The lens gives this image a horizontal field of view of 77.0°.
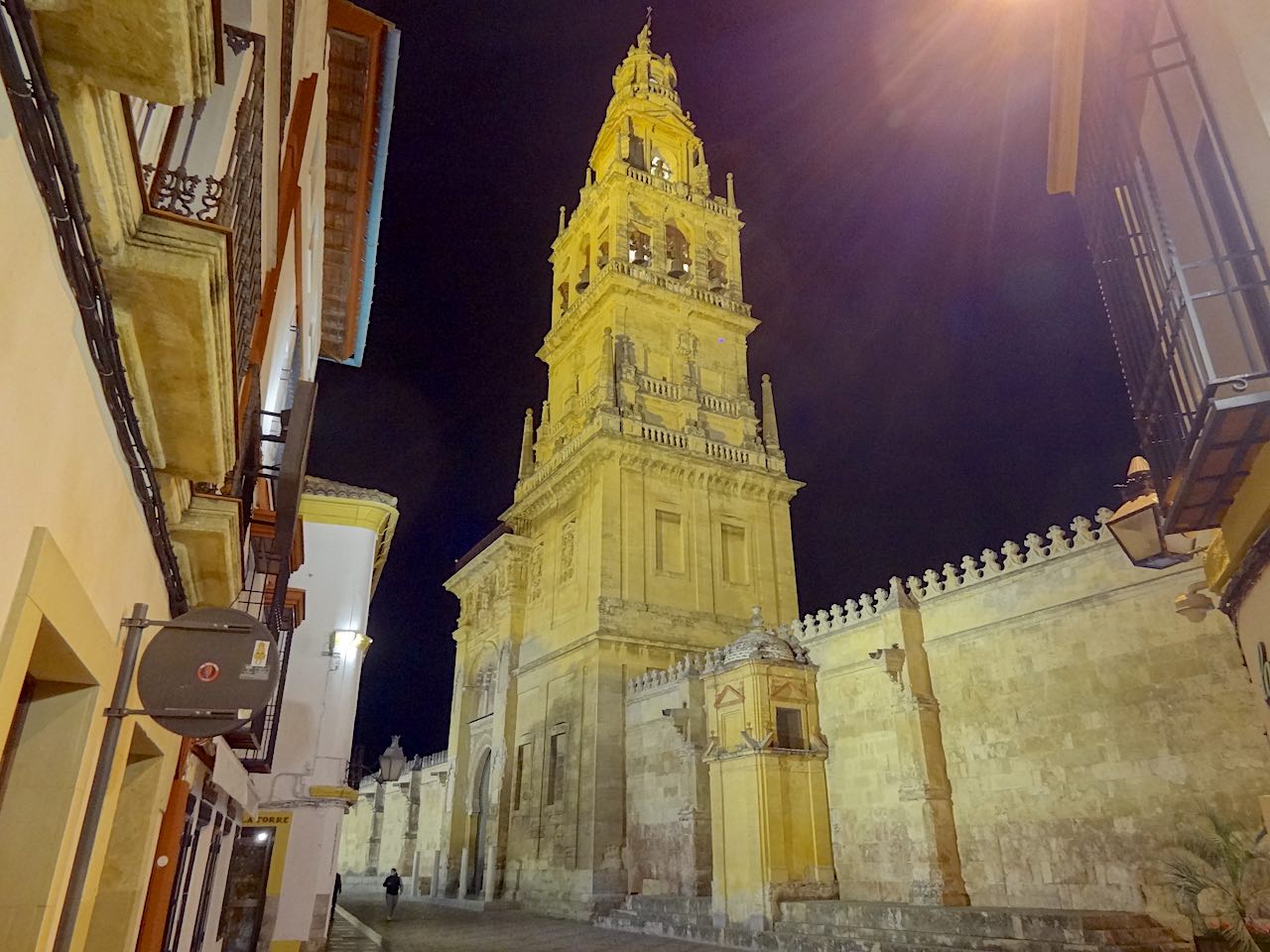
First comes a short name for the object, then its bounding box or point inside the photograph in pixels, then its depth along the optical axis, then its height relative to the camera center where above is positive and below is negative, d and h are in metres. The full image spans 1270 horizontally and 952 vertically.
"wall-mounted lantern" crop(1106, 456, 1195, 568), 5.88 +2.07
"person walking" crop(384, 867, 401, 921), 18.78 -1.24
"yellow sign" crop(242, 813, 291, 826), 12.44 +0.17
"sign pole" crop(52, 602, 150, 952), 3.32 +0.19
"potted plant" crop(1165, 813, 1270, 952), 9.14 -0.46
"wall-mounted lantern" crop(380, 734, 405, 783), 16.48 +1.44
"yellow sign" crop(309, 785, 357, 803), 12.66 +0.56
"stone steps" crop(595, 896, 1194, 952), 9.34 -1.19
